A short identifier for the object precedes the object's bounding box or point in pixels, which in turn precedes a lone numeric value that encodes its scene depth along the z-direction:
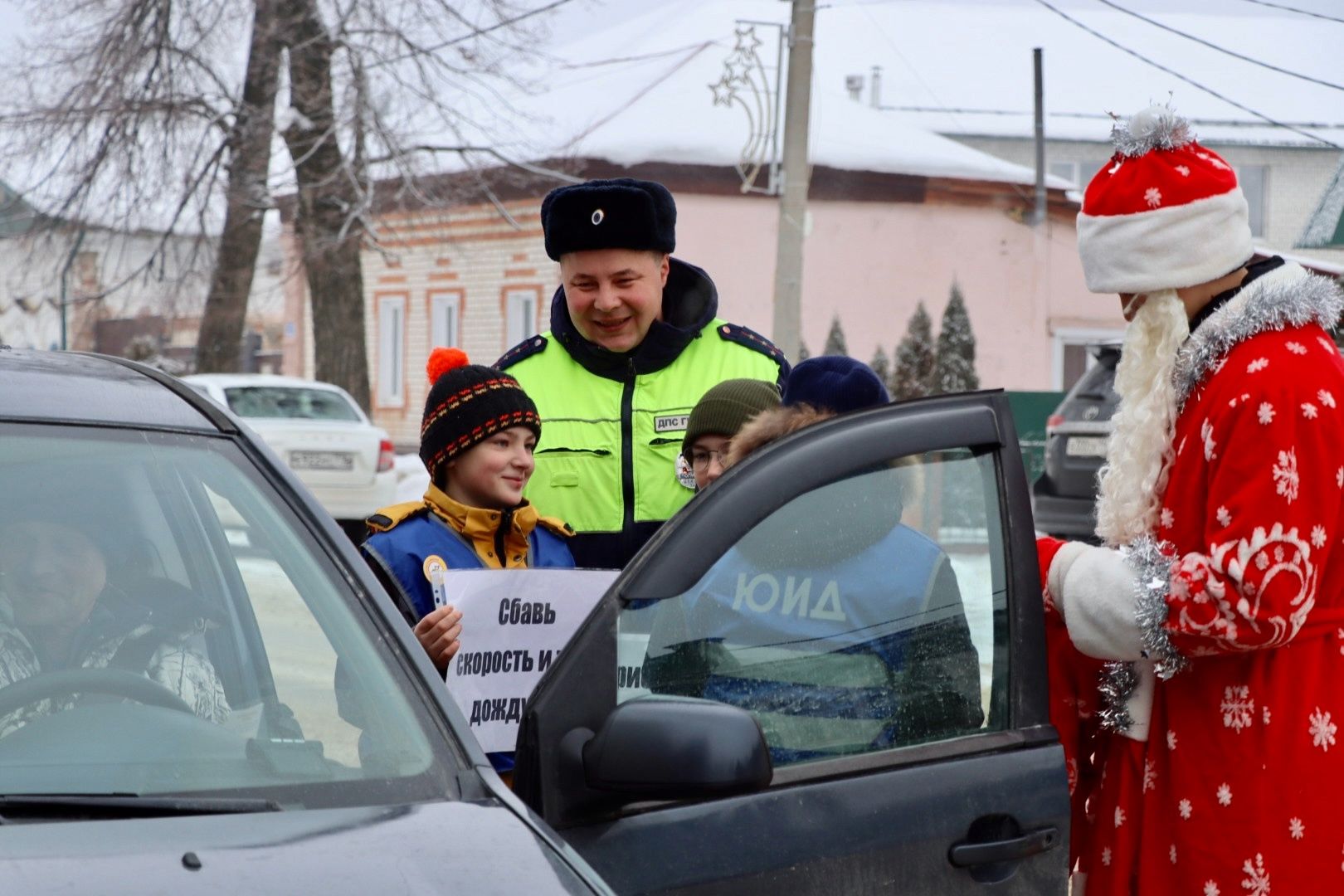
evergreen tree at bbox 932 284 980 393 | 30.00
